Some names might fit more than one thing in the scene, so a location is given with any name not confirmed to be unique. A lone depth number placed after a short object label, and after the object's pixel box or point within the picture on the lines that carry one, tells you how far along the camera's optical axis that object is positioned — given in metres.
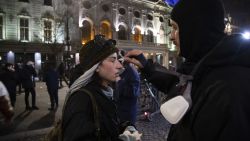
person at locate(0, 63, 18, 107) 6.35
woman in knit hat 1.29
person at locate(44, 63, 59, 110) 7.00
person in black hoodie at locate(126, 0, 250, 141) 0.82
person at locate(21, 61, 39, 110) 7.12
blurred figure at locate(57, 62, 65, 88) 12.61
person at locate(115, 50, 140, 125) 3.67
